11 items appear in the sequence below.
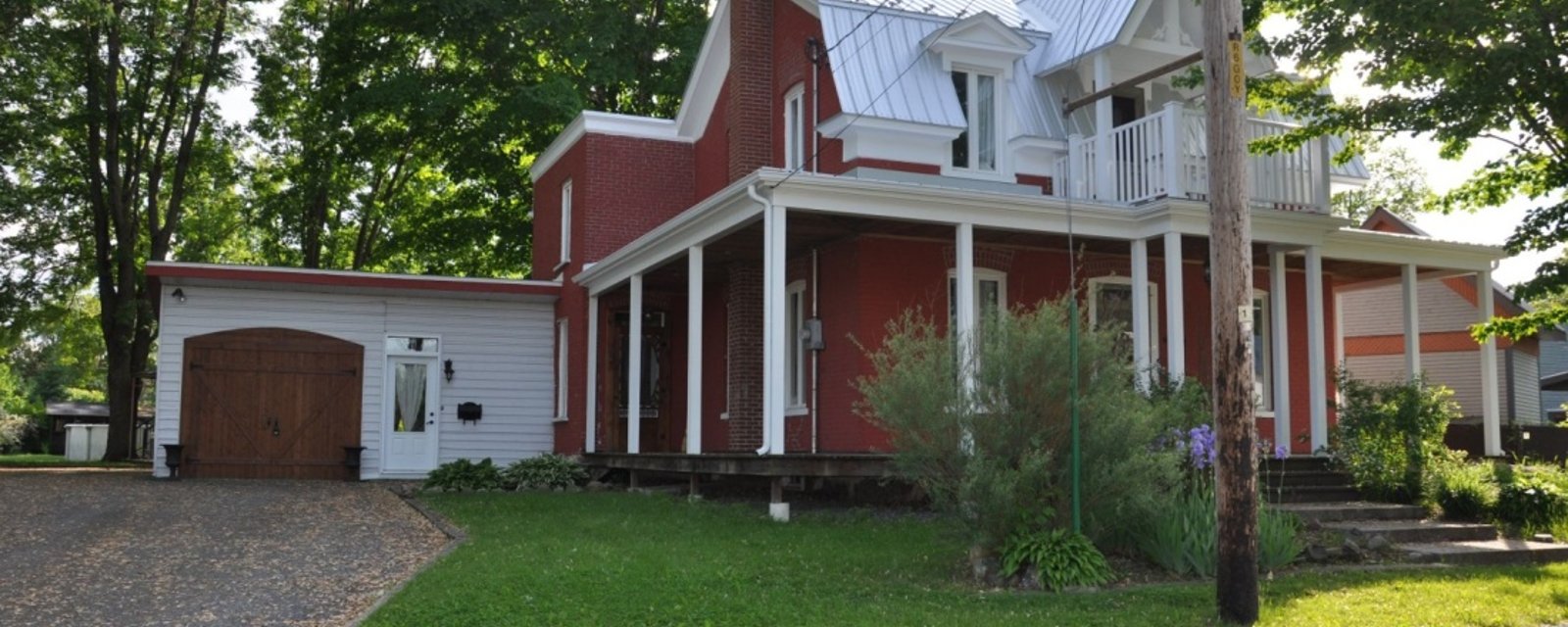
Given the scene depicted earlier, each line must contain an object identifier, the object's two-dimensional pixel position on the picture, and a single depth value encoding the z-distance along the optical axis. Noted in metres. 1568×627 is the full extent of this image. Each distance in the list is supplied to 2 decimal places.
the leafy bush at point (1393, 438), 13.05
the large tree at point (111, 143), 27.36
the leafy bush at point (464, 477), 18.64
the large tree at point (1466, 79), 12.34
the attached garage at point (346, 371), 20.56
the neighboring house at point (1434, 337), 24.09
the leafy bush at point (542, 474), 19.28
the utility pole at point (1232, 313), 8.03
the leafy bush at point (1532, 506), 12.44
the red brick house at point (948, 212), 14.64
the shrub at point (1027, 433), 9.59
